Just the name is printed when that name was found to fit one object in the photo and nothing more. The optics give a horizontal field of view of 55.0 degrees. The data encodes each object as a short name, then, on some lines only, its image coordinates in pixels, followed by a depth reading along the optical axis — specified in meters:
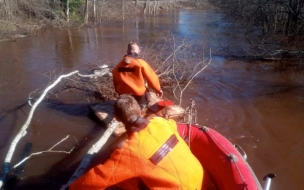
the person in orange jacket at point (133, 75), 5.20
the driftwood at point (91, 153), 3.59
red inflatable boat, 2.96
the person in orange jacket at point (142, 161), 2.42
